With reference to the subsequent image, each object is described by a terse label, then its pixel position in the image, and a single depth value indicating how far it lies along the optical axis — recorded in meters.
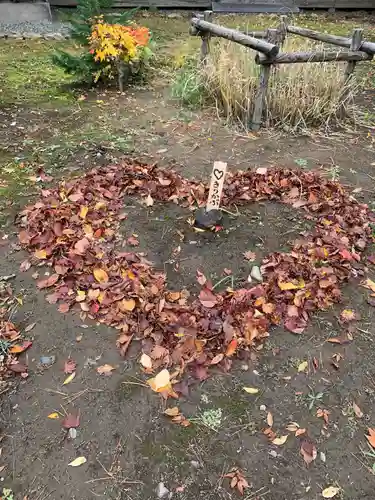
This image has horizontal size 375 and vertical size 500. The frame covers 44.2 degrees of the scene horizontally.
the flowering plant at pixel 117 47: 5.27
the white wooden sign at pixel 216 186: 2.96
